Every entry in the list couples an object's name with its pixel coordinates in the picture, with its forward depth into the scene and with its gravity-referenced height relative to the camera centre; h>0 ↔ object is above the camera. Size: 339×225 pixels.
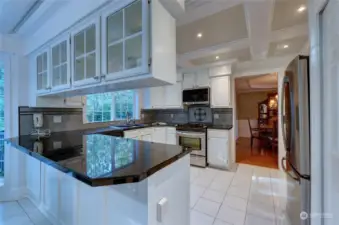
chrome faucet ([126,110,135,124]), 4.27 -0.18
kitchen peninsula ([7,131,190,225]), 0.90 -0.44
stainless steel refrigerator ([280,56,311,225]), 1.39 -0.25
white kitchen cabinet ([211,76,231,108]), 3.93 +0.48
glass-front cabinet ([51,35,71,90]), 1.87 +0.56
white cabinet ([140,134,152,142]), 3.84 -0.58
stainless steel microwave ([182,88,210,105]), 4.15 +0.39
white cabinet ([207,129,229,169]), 3.71 -0.82
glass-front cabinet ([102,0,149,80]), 1.24 +0.58
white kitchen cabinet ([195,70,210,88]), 4.20 +0.83
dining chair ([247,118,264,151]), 5.95 -0.91
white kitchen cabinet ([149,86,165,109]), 4.67 +0.42
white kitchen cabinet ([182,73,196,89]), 4.40 +0.82
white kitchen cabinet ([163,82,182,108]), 4.58 +0.43
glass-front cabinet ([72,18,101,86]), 1.54 +0.58
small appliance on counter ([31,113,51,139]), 2.51 -0.20
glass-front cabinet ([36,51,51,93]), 2.22 +0.55
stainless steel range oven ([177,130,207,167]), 3.91 -0.77
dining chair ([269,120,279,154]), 5.28 -0.86
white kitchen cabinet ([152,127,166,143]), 4.23 -0.58
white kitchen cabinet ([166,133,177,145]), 4.30 -0.68
